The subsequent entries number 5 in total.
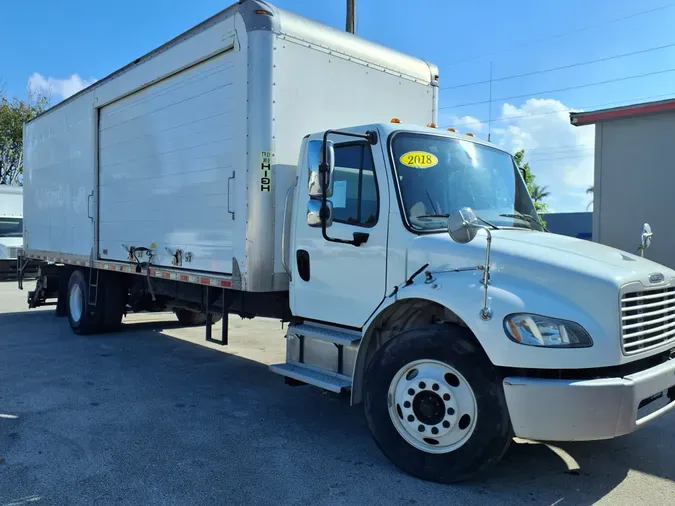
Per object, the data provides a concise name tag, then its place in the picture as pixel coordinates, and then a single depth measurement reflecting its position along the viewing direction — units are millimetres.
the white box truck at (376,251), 3535
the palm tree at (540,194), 48319
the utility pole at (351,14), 14391
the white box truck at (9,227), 19484
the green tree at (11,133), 33031
